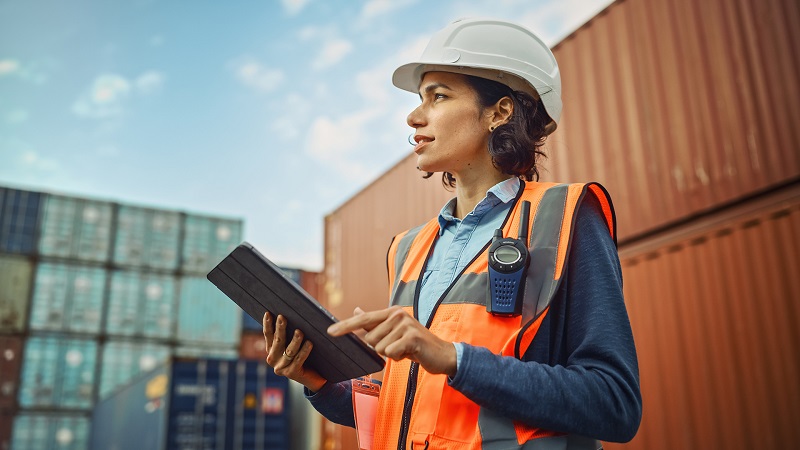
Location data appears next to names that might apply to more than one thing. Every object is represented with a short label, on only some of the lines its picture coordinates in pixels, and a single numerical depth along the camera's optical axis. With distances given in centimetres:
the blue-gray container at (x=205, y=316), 1975
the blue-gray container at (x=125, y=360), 1859
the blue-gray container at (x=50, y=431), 1698
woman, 144
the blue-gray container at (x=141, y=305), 1916
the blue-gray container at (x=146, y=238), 1966
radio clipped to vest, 155
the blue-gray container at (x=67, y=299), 1827
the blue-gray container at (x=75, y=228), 1880
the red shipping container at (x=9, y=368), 1711
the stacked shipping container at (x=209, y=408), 1298
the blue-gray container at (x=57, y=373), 1756
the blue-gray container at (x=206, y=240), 2033
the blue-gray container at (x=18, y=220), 1839
